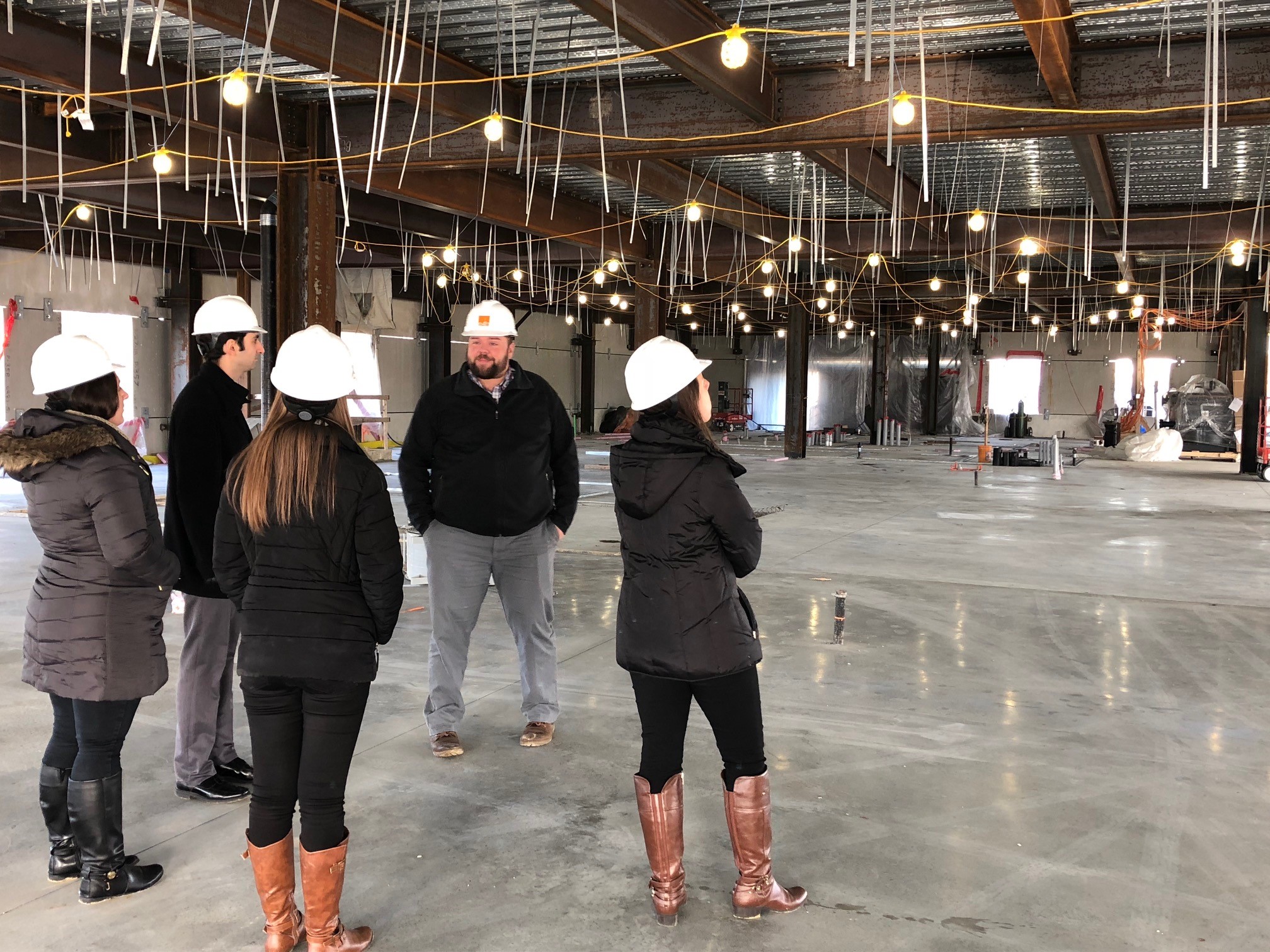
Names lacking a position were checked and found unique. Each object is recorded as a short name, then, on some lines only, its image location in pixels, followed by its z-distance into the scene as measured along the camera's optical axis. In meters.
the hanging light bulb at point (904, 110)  6.98
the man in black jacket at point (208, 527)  3.61
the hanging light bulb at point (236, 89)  7.08
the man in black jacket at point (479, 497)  4.34
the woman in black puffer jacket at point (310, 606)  2.69
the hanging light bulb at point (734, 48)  6.55
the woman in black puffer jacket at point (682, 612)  2.93
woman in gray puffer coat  2.97
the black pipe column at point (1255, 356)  20.17
